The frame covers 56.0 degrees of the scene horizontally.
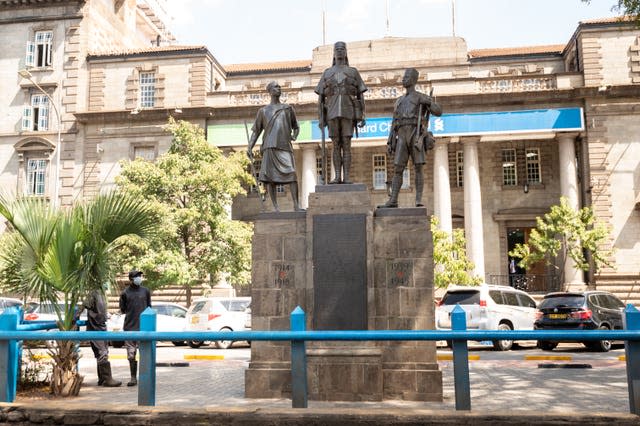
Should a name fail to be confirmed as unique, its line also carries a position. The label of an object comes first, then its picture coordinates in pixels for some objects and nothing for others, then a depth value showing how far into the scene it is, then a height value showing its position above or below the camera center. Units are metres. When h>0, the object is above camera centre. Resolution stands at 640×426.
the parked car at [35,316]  19.83 -0.91
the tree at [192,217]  27.08 +3.14
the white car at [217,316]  21.08 -1.06
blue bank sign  32.94 +8.70
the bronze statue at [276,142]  10.50 +2.47
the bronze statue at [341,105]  10.12 +3.02
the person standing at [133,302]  10.87 -0.27
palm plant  8.72 +0.56
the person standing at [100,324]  9.66 -0.62
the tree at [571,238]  30.25 +2.04
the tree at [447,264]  26.69 +0.76
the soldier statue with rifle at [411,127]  10.24 +2.64
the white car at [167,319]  21.81 -1.18
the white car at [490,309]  18.77 -0.91
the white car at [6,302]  21.26 -0.44
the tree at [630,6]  15.48 +7.02
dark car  17.47 -1.04
